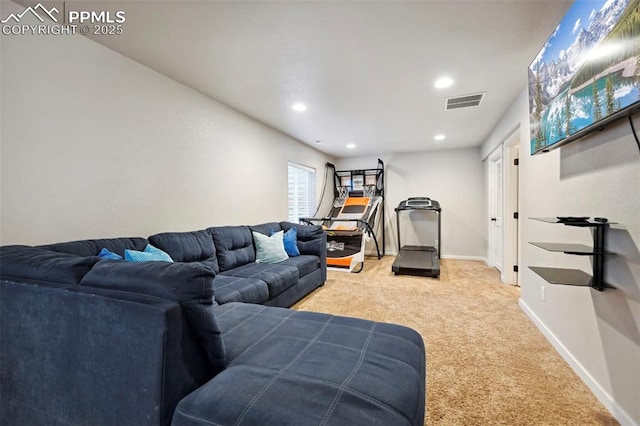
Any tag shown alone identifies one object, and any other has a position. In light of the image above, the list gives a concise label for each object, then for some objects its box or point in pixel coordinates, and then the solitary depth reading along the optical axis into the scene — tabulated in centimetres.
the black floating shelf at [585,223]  144
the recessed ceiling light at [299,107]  336
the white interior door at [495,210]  447
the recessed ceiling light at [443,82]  271
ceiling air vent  313
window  519
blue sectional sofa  83
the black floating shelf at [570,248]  151
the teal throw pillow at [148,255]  187
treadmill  439
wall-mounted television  118
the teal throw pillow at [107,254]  169
